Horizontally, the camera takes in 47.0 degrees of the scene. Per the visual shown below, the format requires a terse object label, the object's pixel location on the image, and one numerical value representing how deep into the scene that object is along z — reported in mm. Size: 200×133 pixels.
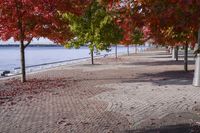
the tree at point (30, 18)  10876
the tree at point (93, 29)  20308
